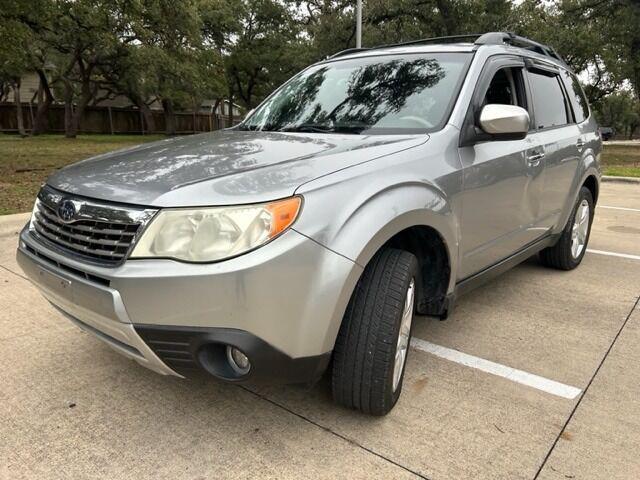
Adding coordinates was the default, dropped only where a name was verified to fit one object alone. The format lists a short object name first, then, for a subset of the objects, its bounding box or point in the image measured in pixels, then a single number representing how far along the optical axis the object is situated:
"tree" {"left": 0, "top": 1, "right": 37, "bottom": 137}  10.13
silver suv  1.93
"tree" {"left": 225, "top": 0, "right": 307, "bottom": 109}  33.20
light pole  14.27
